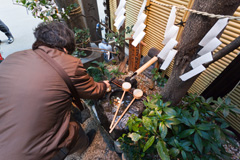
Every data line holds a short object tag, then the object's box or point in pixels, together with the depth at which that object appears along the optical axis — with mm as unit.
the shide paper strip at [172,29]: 945
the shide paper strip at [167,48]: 965
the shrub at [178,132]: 889
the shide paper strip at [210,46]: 752
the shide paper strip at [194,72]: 848
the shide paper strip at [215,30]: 705
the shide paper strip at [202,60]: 785
